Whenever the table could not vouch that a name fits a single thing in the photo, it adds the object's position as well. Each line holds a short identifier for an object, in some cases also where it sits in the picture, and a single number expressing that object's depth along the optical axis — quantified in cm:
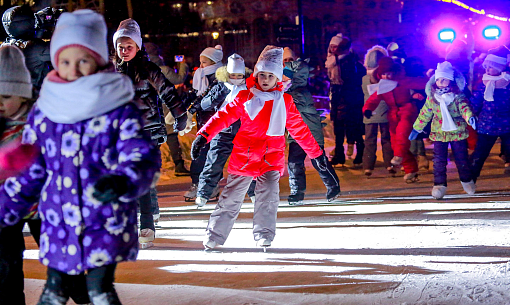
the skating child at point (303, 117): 785
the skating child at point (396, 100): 916
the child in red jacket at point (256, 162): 516
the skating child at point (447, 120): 745
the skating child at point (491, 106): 801
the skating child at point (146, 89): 532
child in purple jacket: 260
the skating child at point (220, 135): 739
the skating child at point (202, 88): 807
